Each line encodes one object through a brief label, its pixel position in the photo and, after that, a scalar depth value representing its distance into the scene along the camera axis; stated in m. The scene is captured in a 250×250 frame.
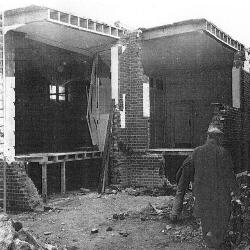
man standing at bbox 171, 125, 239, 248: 6.86
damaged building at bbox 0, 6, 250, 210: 10.93
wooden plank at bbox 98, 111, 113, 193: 13.62
